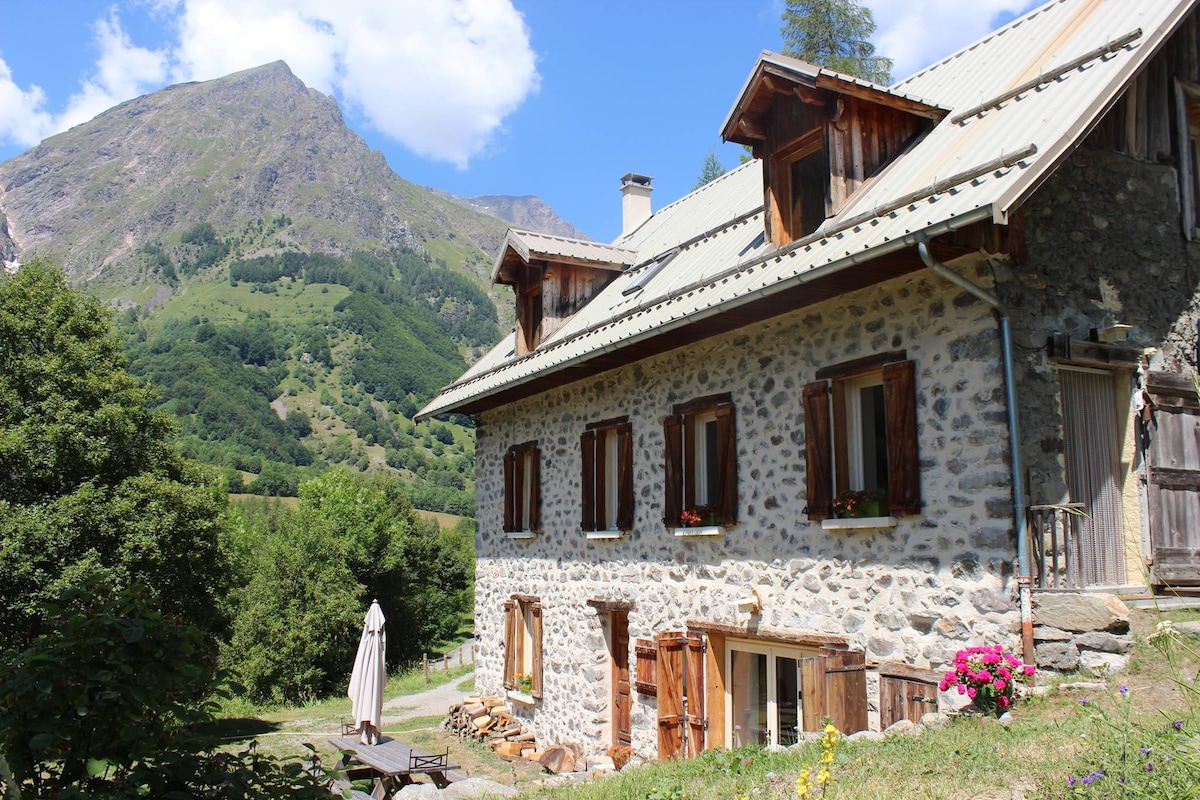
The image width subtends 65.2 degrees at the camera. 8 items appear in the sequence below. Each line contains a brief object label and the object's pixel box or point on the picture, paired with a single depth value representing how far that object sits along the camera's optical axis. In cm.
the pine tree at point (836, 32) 2284
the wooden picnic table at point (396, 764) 1148
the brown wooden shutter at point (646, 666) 1141
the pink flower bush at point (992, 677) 695
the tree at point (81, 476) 1530
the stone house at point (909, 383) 759
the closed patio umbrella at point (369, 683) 1372
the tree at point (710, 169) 3005
